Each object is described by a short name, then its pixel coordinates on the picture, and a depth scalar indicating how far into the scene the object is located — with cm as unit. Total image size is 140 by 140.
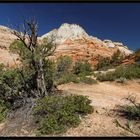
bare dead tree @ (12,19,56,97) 364
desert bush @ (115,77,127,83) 610
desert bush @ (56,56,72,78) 519
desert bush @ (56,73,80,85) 586
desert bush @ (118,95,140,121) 311
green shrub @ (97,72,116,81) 637
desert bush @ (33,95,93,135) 293
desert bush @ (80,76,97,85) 590
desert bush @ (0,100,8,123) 351
